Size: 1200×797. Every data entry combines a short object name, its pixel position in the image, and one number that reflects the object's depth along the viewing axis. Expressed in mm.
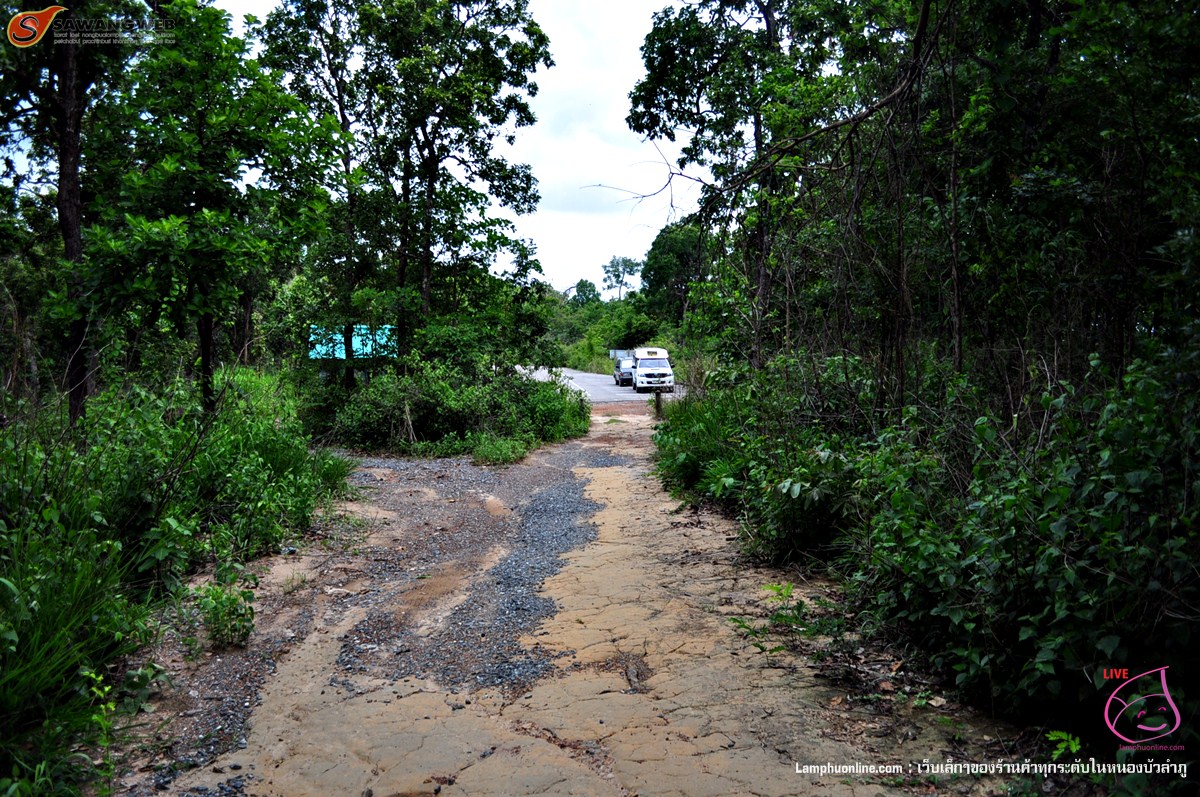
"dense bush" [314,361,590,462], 13445
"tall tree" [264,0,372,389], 15258
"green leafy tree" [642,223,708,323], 38344
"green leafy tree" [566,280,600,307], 76062
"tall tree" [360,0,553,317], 14922
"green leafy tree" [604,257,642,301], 76812
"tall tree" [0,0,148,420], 9227
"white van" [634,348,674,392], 29484
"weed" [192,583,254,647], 4441
